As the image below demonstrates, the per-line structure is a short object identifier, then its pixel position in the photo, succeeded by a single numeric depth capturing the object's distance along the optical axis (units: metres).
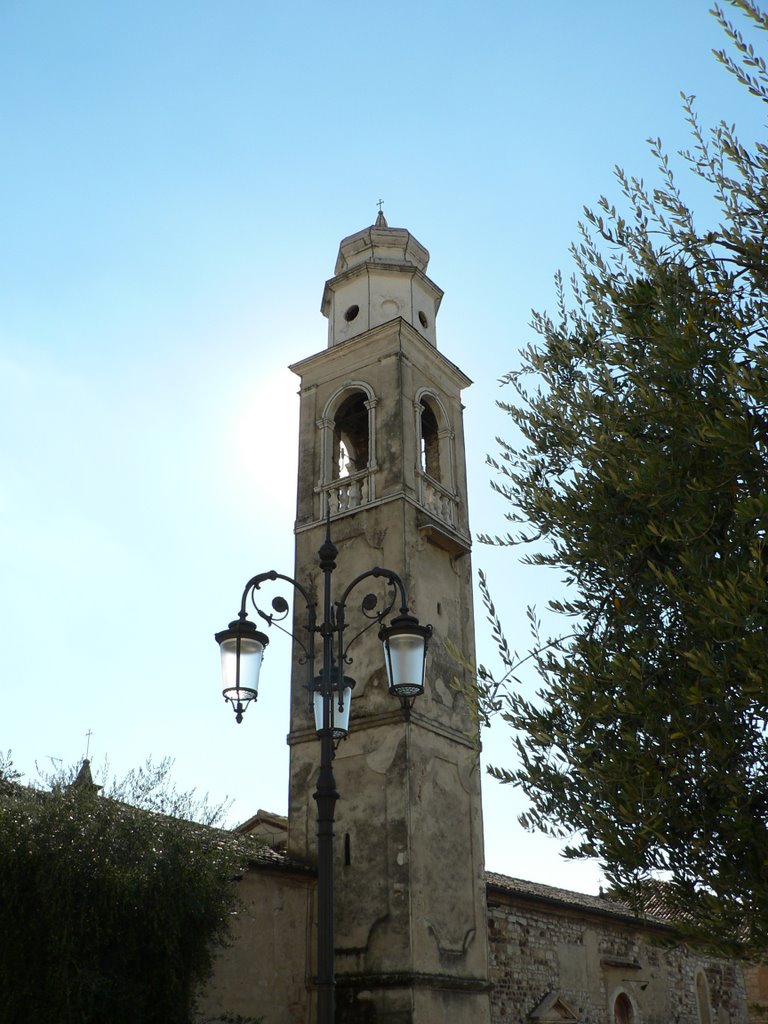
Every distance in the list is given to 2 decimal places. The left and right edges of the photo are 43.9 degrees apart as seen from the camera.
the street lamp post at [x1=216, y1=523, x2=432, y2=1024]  6.90
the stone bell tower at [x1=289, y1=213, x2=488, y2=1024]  13.92
